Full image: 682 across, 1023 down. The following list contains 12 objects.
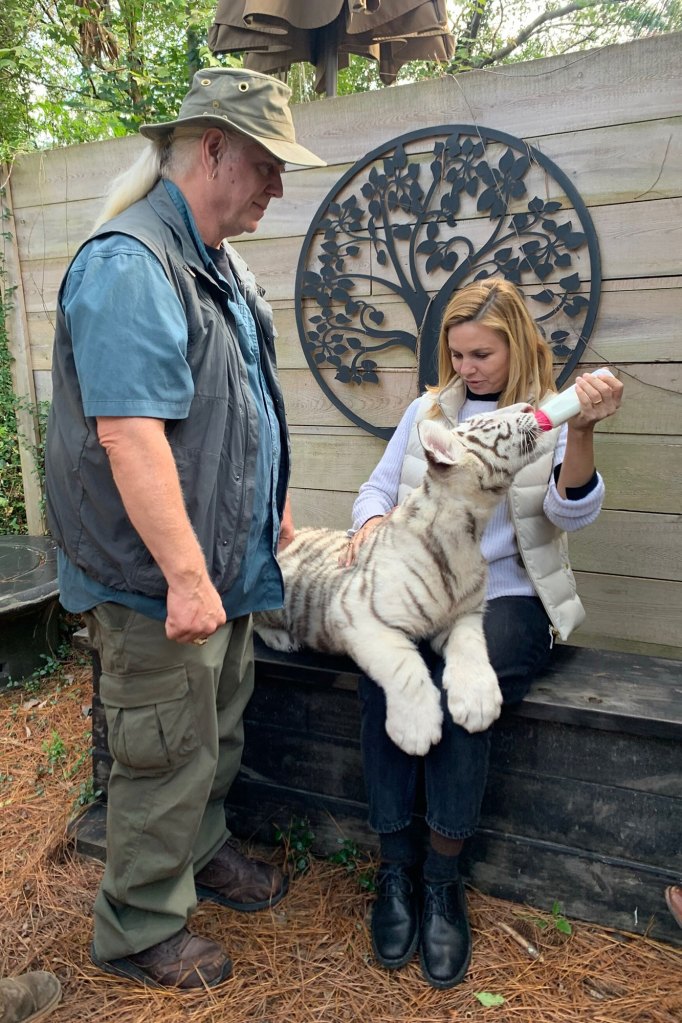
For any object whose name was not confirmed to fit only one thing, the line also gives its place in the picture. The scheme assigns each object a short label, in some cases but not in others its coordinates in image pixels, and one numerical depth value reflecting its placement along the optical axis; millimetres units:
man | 1815
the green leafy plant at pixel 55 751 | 3506
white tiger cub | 2246
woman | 2271
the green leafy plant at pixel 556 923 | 2441
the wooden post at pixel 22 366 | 4719
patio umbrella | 3684
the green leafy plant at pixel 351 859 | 2721
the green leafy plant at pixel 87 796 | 3078
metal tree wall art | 3082
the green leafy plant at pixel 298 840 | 2821
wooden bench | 2369
